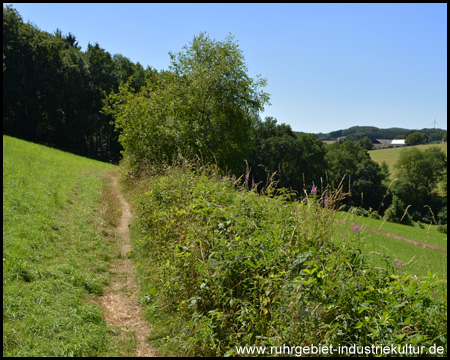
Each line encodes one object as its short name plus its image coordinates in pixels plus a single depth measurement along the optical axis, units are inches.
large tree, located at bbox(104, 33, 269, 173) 708.0
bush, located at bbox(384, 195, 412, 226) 1419.0
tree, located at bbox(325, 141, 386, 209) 2651.1
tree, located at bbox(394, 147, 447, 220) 2854.3
